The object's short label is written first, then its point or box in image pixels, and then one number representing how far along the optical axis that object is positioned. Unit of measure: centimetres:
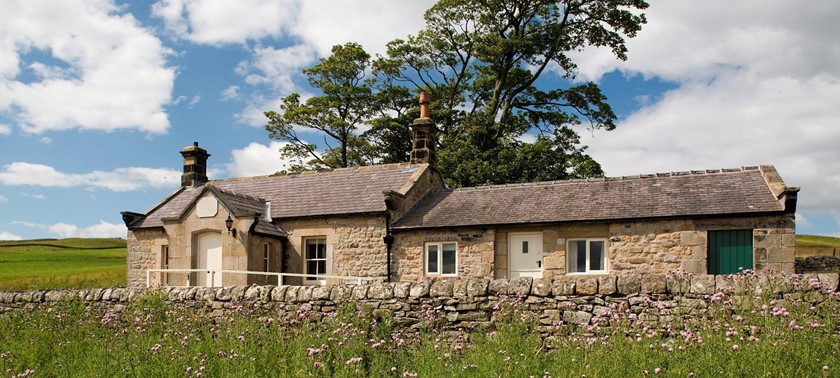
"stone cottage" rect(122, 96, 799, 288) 1798
